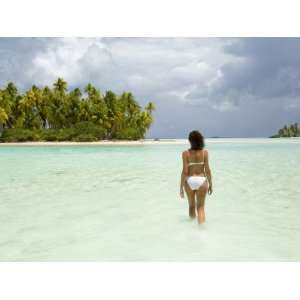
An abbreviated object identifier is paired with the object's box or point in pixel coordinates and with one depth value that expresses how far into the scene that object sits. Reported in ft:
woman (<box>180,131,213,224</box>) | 15.60
